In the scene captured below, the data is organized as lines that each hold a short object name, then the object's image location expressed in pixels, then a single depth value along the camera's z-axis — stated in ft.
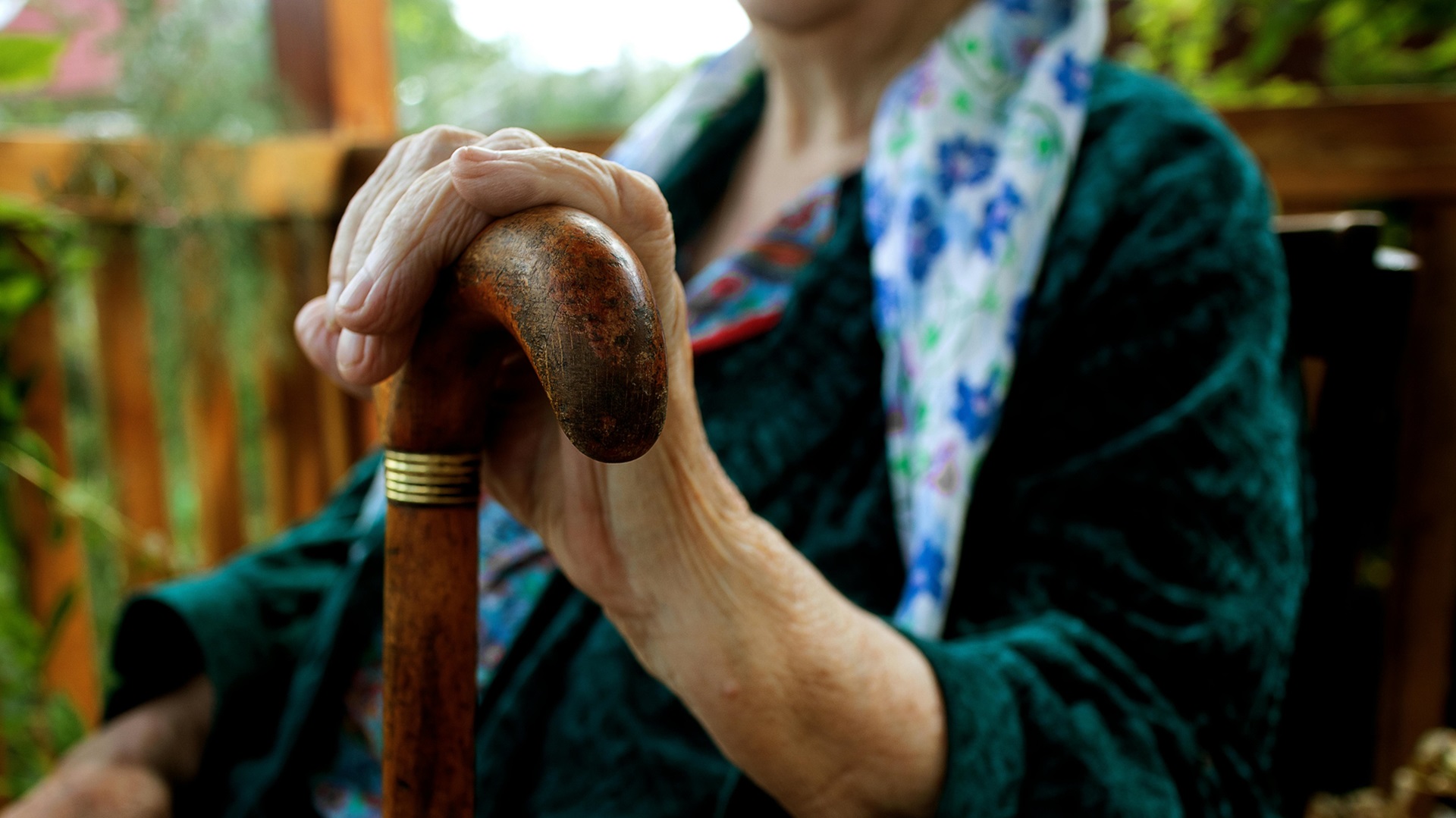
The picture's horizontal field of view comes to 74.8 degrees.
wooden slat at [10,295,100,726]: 5.10
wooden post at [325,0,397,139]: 6.57
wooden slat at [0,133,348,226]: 4.98
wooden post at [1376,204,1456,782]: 4.74
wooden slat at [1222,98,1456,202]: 4.74
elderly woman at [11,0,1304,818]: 1.80
